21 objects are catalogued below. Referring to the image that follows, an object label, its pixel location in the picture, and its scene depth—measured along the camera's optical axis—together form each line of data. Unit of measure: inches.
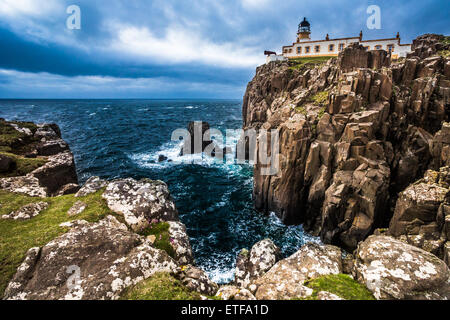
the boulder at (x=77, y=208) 389.5
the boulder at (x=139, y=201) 429.1
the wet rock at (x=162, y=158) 1749.8
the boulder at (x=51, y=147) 794.8
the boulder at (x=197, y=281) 286.5
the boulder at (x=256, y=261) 535.8
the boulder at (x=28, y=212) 370.9
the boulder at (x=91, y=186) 461.6
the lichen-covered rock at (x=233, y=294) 263.7
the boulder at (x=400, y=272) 260.2
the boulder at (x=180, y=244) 381.1
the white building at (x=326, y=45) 2144.4
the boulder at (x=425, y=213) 544.1
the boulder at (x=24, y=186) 479.8
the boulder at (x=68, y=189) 622.2
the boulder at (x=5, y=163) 569.9
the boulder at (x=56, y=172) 618.4
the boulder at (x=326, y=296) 254.2
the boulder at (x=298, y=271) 294.7
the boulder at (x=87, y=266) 245.8
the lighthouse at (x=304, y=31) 2853.1
